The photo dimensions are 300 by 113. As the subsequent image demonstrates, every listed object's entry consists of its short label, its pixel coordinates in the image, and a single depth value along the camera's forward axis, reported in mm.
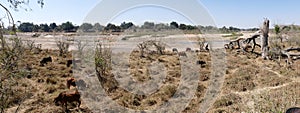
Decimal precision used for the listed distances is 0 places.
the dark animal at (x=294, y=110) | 2678
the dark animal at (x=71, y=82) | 7007
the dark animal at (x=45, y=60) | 10438
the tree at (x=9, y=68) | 3023
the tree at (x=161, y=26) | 23410
